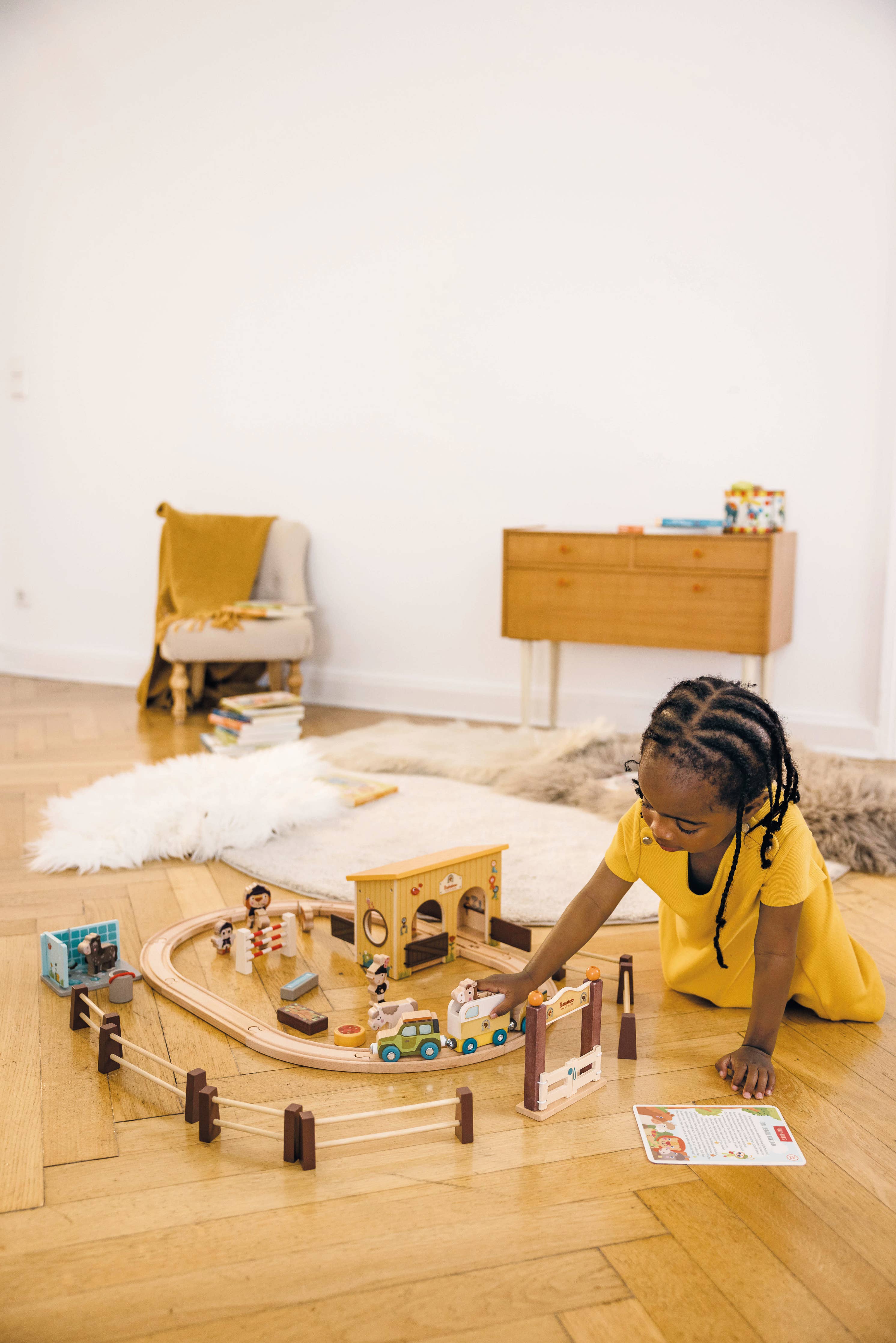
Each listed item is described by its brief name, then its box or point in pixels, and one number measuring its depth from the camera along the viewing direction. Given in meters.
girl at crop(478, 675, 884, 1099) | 1.41
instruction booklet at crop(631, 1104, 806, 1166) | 1.36
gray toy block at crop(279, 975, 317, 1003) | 1.79
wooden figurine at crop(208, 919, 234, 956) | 1.97
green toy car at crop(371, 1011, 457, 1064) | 1.55
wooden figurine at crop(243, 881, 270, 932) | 1.93
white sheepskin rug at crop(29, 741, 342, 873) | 2.46
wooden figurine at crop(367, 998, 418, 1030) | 1.62
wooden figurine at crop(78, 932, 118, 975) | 1.79
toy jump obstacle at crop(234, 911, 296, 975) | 1.89
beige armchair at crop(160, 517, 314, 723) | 3.98
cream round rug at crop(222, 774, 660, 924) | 2.29
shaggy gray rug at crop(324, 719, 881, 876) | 2.55
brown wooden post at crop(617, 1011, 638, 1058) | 1.60
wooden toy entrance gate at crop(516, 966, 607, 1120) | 1.42
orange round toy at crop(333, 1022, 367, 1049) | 1.62
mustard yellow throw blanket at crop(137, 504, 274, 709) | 4.22
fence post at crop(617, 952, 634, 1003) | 1.79
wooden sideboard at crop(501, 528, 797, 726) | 3.36
